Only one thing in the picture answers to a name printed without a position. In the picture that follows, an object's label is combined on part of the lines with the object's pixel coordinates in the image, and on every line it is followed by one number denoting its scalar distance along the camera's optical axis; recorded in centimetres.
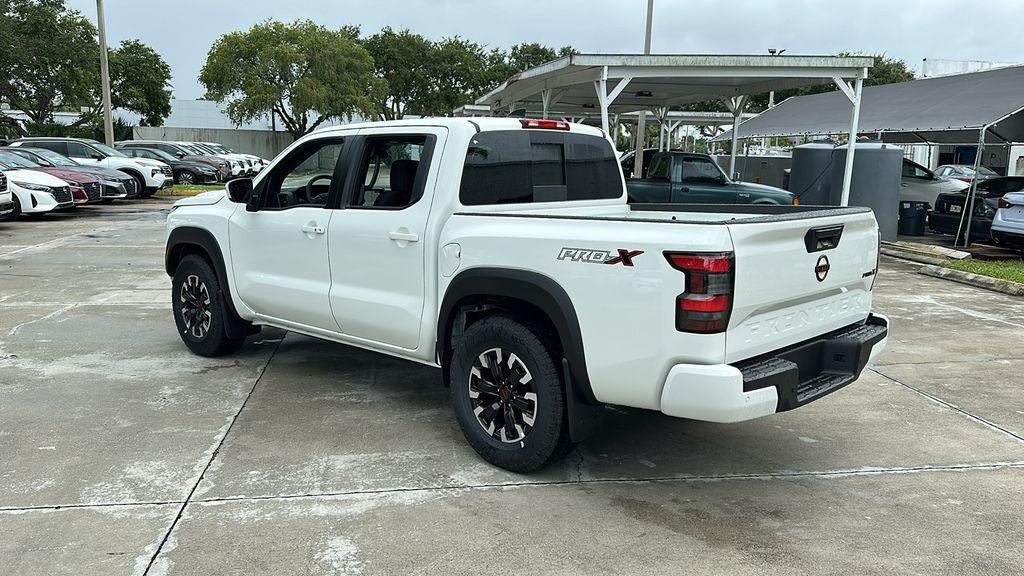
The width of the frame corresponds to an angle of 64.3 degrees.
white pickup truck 354
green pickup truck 1446
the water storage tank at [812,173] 1556
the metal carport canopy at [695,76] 1298
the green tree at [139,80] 4241
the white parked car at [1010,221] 1254
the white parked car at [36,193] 1620
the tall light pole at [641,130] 2040
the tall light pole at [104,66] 2715
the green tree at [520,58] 5506
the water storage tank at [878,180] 1486
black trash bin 1672
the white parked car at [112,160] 2250
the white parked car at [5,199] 1512
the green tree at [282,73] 3747
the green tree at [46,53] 3397
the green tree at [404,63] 4944
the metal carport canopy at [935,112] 1516
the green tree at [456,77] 4950
